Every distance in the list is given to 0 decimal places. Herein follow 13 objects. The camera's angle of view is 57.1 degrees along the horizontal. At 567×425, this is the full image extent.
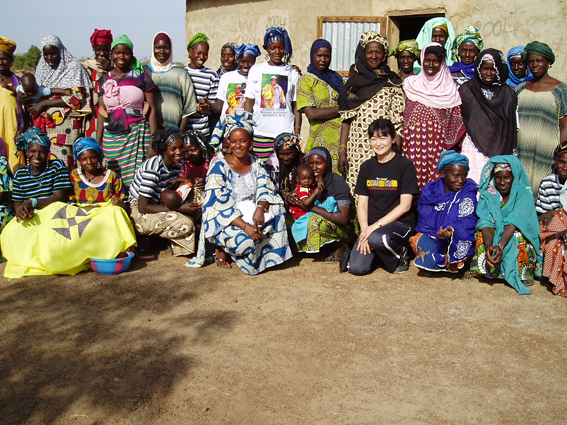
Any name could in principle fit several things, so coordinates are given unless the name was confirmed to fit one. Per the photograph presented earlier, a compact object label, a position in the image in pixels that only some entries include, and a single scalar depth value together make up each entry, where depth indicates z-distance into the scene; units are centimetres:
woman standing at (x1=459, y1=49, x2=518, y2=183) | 516
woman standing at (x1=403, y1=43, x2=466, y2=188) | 531
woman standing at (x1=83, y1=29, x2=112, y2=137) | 582
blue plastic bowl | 480
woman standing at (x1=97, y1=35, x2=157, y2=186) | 554
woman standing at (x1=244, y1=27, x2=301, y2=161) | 566
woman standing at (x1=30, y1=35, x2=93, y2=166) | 591
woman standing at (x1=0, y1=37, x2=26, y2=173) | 592
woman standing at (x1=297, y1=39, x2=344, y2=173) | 559
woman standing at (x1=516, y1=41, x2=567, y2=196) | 519
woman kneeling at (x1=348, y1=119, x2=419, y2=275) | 487
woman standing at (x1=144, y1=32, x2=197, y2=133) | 586
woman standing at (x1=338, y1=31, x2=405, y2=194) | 531
